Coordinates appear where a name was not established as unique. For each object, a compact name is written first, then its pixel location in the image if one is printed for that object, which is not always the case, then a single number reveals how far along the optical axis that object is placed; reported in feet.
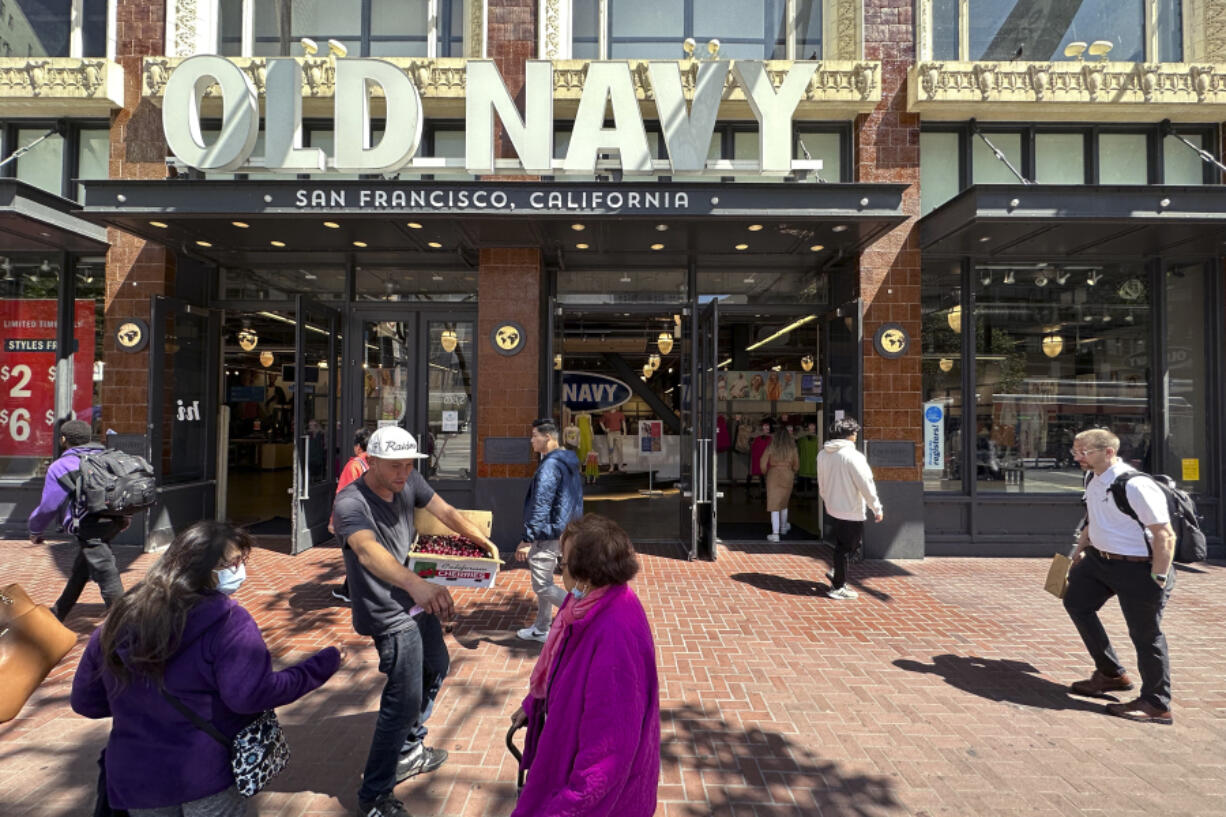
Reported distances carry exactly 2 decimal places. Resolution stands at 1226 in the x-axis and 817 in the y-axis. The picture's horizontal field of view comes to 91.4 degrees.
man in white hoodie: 20.57
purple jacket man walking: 15.70
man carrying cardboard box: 8.89
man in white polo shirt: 12.63
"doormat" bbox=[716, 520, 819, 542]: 29.78
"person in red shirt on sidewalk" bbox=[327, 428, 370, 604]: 18.35
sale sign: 28.22
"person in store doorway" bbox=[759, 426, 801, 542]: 29.53
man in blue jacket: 16.08
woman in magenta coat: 5.55
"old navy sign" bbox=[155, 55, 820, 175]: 22.34
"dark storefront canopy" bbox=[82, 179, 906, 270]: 21.72
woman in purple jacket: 5.80
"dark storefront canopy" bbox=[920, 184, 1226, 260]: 21.56
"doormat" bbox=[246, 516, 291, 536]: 29.84
